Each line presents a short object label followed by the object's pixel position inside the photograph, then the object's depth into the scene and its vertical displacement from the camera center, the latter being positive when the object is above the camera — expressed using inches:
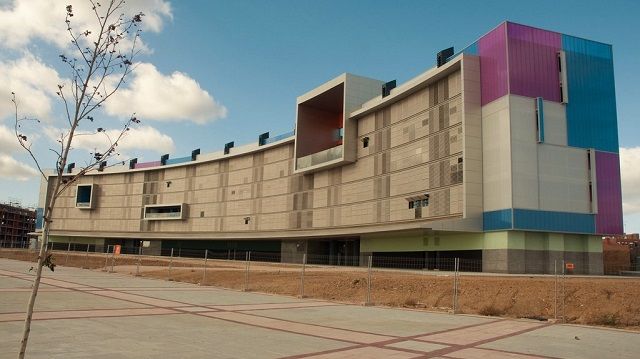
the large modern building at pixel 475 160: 1697.8 +402.1
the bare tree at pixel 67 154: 213.8 +42.8
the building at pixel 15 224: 6825.8 +297.2
